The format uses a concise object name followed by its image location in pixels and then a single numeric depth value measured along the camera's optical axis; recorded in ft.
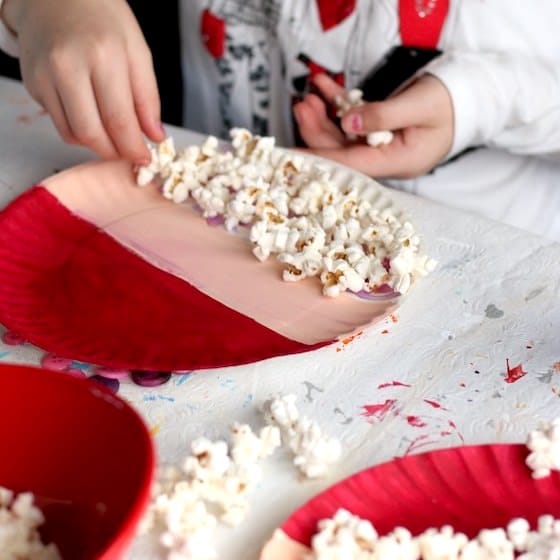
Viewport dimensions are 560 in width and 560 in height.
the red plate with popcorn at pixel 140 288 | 1.67
